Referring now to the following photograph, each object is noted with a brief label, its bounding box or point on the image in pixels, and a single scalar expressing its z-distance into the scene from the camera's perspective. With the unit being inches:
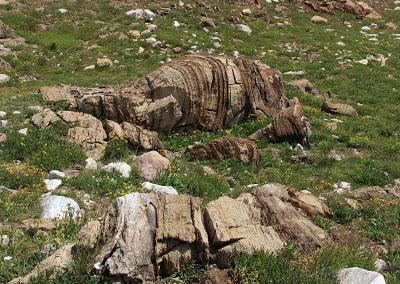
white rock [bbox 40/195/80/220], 381.9
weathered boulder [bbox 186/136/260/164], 577.0
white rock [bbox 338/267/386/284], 273.9
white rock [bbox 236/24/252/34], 1266.0
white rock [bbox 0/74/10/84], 893.3
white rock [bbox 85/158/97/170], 502.9
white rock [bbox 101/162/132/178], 486.9
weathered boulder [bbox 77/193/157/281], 274.4
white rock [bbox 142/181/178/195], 446.9
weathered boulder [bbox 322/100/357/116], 795.6
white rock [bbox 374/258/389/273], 333.0
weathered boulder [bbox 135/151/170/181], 498.0
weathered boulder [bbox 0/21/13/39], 1089.4
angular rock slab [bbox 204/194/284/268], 301.4
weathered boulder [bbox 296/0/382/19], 1539.1
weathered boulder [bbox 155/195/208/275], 292.5
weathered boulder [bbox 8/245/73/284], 273.9
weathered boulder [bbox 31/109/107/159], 544.1
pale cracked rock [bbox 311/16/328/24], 1453.0
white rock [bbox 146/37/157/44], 1112.3
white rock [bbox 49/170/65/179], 471.2
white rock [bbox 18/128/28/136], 549.5
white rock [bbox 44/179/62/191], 447.2
